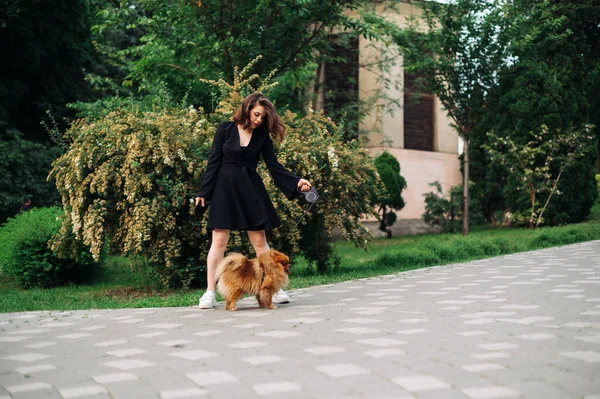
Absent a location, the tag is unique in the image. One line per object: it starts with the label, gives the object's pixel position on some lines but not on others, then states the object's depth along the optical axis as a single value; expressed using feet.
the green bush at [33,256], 35.73
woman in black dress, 22.77
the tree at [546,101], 59.72
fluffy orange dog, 22.00
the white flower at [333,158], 31.76
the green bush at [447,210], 71.46
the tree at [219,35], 44.57
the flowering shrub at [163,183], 28.55
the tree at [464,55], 56.65
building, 73.46
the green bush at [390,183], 68.18
